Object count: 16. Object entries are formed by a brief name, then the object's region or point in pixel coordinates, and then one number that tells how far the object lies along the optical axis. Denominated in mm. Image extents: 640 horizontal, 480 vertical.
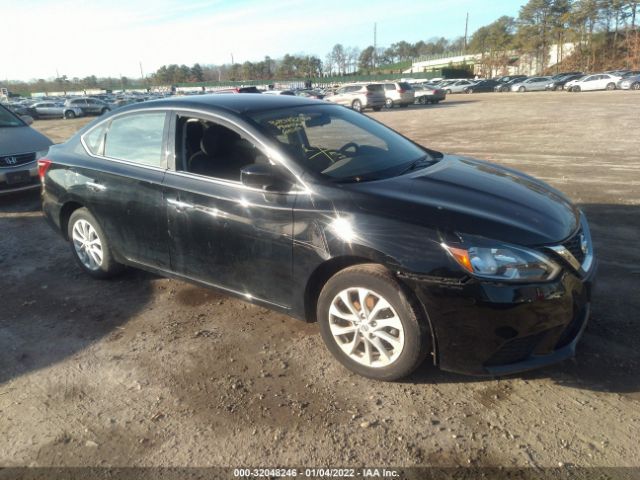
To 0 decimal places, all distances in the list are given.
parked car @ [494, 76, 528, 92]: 51156
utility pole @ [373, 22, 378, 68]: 116125
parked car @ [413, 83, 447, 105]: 35844
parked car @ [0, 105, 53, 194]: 7719
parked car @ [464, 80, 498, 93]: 53125
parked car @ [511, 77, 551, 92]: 48094
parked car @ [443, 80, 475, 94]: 52972
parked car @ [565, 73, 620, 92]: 41188
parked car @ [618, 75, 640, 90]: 39031
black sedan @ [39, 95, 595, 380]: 2691
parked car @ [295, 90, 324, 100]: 38047
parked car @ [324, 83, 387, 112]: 30781
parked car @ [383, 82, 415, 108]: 33062
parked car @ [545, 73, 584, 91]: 46719
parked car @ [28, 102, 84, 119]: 36906
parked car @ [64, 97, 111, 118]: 37031
